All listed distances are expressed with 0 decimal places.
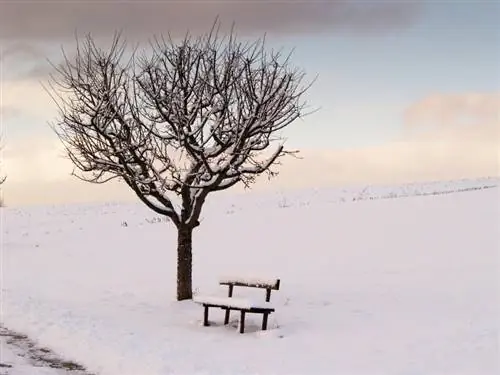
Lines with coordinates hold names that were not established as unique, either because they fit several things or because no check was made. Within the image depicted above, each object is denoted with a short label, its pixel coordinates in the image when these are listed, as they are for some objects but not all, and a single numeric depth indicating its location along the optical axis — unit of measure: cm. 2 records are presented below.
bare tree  1536
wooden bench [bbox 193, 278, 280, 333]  1264
